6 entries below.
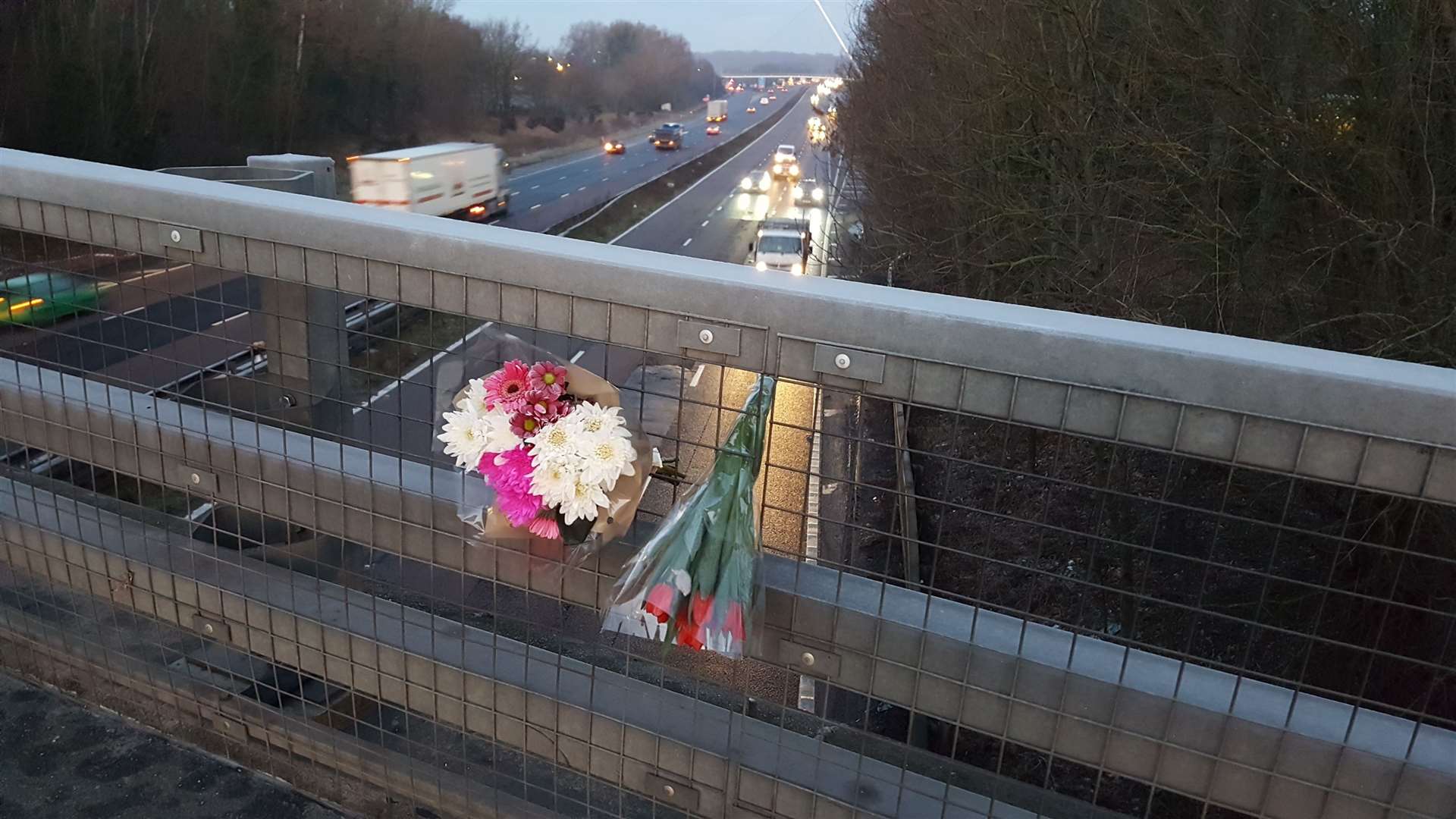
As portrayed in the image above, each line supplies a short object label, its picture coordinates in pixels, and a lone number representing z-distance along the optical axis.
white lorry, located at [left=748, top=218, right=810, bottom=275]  25.31
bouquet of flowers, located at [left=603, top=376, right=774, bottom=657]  2.37
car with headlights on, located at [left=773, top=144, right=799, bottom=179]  48.47
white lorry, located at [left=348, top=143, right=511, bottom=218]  29.95
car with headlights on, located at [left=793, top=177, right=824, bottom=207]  38.59
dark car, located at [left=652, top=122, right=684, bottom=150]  65.25
